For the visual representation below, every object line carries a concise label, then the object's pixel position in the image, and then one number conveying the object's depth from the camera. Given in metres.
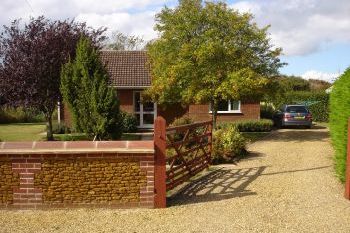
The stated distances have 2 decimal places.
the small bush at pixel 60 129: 25.12
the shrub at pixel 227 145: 13.16
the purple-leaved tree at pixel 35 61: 18.91
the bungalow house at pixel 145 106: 26.25
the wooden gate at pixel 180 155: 8.13
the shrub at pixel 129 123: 24.94
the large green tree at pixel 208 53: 18.16
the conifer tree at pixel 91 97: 15.41
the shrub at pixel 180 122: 15.75
